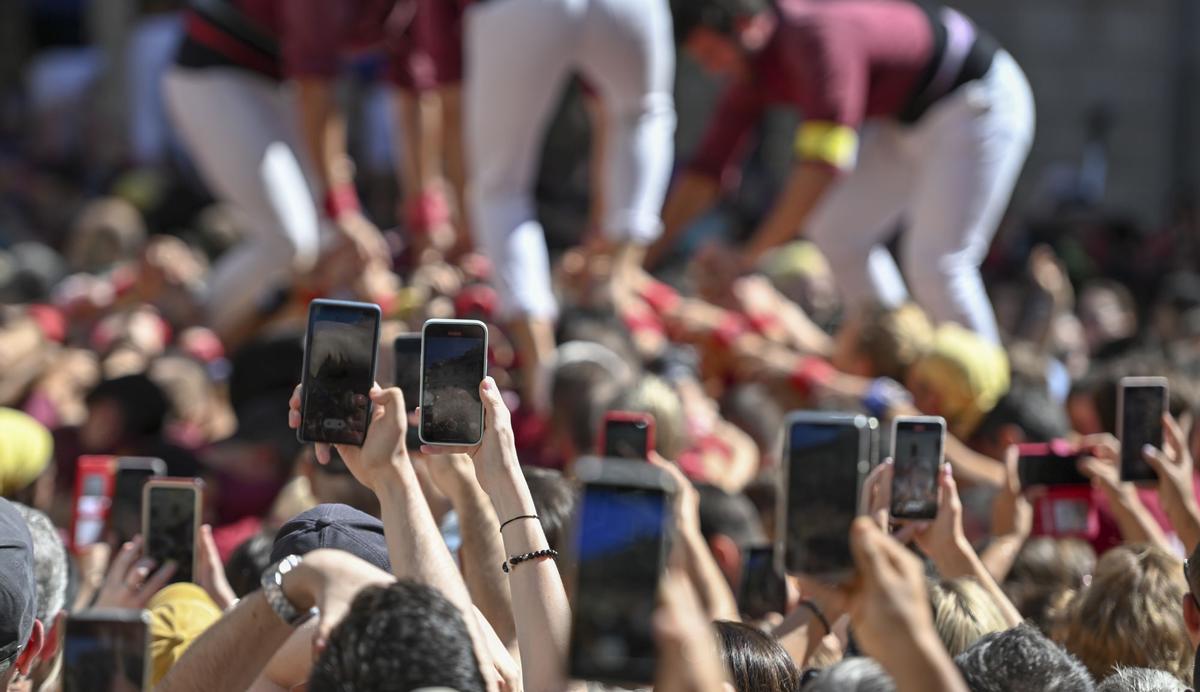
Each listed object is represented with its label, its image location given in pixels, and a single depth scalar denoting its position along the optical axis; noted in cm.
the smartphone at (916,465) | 557
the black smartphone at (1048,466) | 697
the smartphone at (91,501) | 685
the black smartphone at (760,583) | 655
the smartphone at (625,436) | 624
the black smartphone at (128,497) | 653
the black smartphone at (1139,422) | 662
